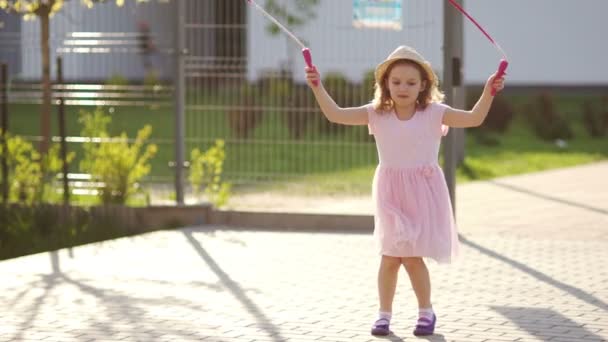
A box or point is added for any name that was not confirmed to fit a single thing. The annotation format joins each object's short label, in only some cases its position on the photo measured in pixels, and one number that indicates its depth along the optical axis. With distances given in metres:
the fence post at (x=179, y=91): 12.89
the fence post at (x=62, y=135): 12.92
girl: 7.21
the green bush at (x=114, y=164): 13.12
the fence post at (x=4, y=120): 13.59
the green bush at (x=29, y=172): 13.49
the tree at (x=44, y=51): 13.52
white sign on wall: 12.02
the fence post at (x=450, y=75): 11.74
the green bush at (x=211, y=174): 12.98
